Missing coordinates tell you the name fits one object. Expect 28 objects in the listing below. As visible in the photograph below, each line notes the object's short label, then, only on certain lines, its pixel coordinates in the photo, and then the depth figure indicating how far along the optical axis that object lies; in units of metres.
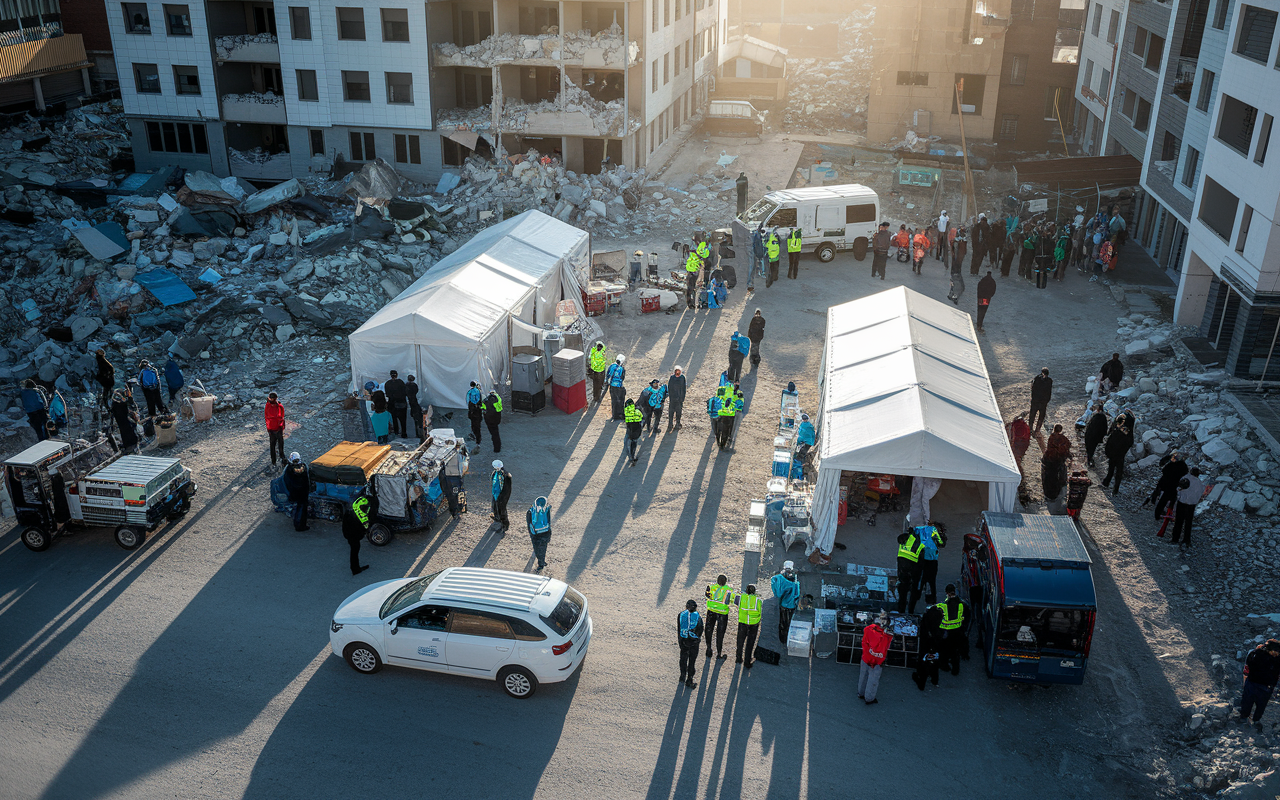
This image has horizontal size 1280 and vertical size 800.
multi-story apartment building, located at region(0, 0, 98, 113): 39.16
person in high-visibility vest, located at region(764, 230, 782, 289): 27.44
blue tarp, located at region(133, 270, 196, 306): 27.28
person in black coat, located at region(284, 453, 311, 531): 15.62
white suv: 12.00
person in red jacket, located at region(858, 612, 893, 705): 11.88
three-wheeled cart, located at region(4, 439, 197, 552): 15.29
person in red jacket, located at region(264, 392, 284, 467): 17.69
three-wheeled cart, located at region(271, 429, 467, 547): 15.70
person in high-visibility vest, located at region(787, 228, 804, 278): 28.38
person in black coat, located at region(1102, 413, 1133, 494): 16.95
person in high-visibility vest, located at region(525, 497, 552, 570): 14.55
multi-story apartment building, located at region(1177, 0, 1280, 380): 20.08
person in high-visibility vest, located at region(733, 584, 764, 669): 12.44
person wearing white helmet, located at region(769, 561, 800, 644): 13.20
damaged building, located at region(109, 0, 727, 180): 35.66
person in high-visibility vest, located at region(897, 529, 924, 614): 13.81
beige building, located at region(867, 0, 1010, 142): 42.00
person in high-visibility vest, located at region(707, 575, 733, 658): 12.72
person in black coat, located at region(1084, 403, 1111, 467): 18.02
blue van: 12.08
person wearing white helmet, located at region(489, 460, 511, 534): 15.73
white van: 29.70
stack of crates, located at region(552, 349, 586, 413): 20.09
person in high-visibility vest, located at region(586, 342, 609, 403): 20.86
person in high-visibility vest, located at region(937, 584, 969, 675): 12.49
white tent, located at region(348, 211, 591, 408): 19.64
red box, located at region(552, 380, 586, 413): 20.39
